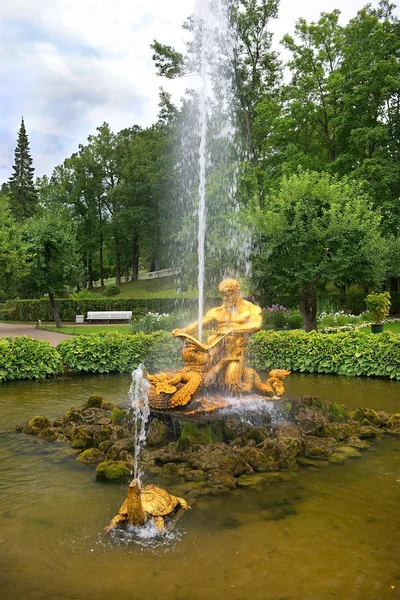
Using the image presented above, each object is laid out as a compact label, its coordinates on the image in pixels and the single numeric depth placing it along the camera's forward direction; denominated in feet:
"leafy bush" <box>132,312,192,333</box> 52.49
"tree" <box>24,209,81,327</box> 77.15
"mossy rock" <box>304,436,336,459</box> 23.34
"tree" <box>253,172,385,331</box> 56.44
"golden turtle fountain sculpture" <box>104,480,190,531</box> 16.01
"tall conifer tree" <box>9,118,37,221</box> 188.20
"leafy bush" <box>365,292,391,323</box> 68.80
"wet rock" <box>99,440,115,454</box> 24.08
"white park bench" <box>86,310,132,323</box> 93.45
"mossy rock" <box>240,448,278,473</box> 21.67
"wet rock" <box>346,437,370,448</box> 24.64
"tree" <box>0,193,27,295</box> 71.26
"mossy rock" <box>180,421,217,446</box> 23.79
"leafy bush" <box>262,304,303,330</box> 63.30
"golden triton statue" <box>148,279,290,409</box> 25.58
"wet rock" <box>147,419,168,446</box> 24.67
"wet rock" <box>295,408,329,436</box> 25.96
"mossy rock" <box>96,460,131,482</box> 20.57
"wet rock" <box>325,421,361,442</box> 25.73
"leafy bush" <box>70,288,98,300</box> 112.27
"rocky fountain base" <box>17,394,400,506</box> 20.90
